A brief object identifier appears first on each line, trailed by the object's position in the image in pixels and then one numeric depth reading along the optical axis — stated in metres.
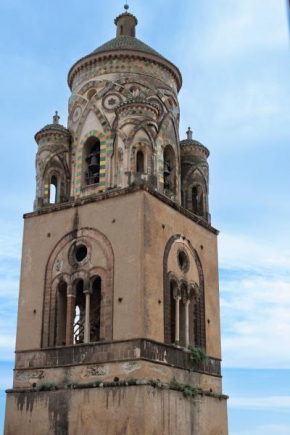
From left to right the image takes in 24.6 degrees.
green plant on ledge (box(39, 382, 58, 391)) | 21.87
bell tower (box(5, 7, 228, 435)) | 21.11
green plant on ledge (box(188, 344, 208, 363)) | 23.22
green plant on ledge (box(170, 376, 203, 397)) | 21.67
